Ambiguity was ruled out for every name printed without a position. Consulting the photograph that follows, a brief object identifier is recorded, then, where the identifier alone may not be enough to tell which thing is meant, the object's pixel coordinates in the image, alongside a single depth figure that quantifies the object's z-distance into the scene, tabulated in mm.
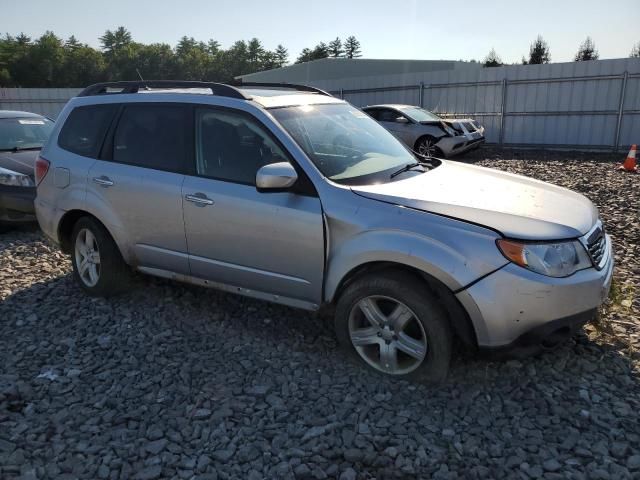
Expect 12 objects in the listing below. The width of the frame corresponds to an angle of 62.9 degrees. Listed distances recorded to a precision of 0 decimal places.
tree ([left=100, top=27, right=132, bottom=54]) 115975
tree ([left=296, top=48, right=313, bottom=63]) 94262
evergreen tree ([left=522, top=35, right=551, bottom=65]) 48750
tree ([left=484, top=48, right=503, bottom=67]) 49931
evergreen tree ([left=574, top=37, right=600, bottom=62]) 48531
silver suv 2908
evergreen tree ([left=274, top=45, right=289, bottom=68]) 110056
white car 12922
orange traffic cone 10930
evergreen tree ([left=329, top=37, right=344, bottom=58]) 102250
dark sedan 6754
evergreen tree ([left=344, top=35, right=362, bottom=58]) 105738
